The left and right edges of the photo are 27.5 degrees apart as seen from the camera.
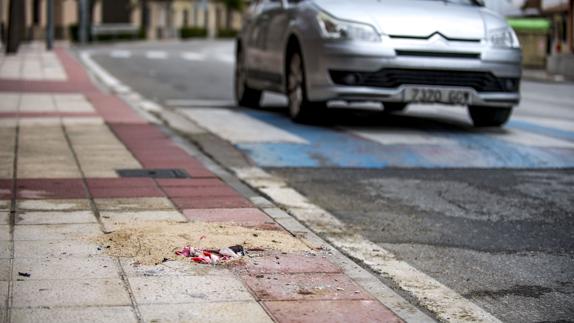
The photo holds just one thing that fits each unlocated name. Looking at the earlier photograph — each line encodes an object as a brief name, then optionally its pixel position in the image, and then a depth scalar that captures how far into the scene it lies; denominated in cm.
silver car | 1112
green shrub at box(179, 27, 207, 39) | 9100
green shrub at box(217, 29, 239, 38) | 10356
